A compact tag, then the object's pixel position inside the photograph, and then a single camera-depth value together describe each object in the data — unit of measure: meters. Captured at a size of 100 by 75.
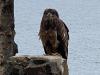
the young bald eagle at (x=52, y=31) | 17.67
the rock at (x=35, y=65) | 15.92
